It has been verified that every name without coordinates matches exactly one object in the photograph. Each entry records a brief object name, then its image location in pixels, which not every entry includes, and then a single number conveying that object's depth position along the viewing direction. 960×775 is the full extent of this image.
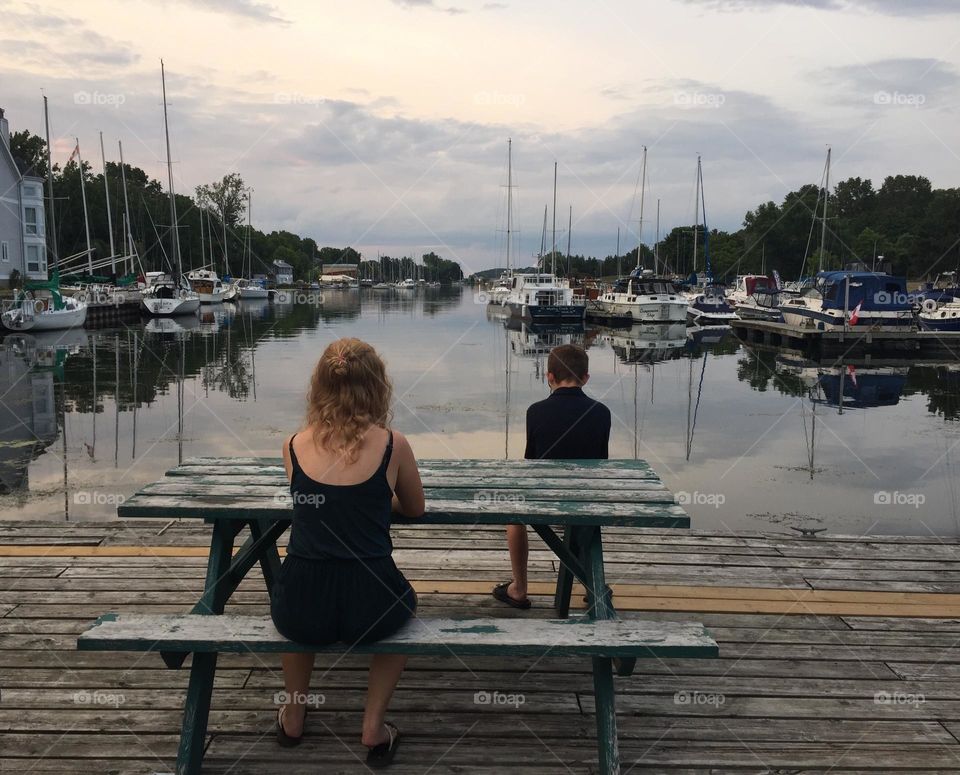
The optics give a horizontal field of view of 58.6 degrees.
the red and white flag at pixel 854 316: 36.88
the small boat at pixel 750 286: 62.72
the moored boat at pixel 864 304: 36.97
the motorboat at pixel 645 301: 51.62
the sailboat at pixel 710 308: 53.44
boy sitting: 4.81
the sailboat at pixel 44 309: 37.00
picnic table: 3.27
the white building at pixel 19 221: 52.97
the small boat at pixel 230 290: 82.21
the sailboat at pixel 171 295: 55.50
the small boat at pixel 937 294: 42.53
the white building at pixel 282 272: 137.62
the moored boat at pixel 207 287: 75.25
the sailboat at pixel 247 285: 92.38
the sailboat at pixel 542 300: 51.22
